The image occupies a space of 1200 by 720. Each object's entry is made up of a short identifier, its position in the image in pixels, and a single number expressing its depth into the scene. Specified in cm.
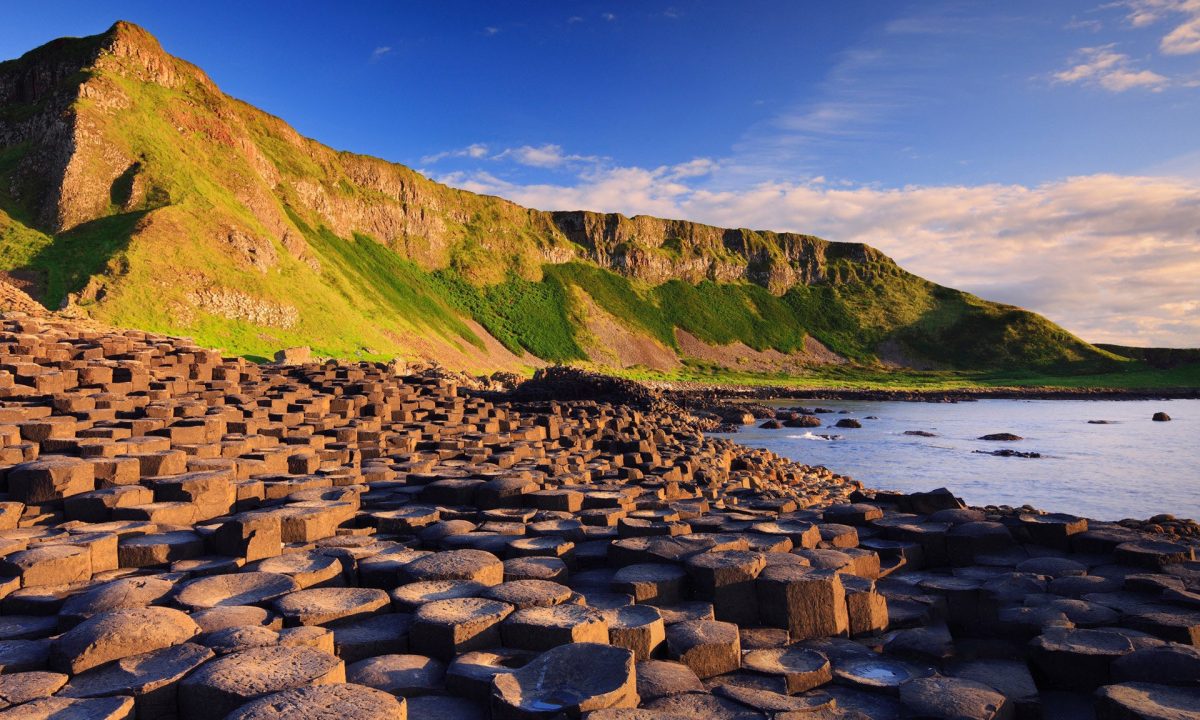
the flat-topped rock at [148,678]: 384
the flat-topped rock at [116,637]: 425
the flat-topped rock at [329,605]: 507
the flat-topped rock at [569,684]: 376
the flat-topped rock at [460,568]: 596
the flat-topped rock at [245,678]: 372
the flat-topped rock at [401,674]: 426
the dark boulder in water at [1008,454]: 2850
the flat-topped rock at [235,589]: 537
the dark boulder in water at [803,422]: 4219
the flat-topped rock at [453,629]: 473
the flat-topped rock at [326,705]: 342
